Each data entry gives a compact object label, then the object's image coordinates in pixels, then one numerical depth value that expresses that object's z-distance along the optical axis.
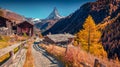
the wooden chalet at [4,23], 29.40
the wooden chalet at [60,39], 25.82
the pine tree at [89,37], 22.77
